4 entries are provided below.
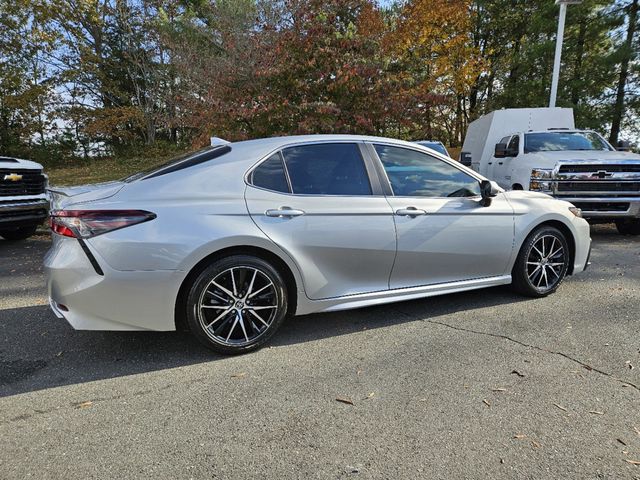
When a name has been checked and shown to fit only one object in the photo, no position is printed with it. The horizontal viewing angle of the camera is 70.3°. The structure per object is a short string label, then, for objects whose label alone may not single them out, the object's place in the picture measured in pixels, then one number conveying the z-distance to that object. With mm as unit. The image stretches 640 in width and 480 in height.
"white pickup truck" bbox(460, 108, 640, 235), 7570
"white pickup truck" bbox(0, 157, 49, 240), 6574
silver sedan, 3092
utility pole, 12461
